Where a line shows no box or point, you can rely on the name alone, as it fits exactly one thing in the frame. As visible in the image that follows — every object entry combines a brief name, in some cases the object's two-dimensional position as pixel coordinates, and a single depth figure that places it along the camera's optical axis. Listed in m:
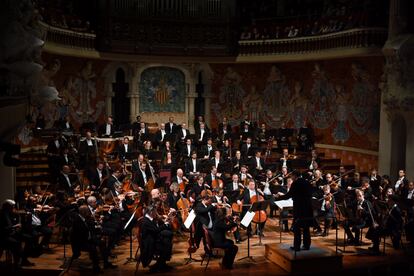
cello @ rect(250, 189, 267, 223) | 11.38
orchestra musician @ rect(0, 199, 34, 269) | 8.92
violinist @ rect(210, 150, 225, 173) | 13.93
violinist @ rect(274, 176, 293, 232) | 12.19
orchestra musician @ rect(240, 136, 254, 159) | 14.90
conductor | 9.75
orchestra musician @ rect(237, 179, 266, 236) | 11.41
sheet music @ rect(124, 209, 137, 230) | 9.83
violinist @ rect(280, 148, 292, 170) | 14.69
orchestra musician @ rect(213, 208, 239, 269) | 9.73
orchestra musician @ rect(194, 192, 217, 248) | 10.19
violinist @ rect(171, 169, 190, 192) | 12.62
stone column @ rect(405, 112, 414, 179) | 14.71
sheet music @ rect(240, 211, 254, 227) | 10.40
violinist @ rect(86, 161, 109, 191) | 12.79
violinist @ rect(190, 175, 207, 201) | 11.89
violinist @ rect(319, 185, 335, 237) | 11.71
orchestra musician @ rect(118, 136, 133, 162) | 14.36
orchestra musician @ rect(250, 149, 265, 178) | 13.81
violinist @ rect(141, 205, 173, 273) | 9.50
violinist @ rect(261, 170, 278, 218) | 12.31
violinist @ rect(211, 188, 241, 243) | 10.45
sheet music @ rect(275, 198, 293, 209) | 10.95
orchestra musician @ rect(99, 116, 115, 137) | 16.11
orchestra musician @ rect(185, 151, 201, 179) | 14.09
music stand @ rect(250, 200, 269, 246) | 10.06
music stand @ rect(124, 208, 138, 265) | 9.90
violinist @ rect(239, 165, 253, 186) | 12.87
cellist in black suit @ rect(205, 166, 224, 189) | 12.89
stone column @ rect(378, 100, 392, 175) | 15.49
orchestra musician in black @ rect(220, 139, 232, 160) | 14.91
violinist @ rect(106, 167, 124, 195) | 11.52
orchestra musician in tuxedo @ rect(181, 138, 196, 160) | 15.25
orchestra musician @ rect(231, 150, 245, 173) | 14.07
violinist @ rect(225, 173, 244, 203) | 11.81
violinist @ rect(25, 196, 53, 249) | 9.84
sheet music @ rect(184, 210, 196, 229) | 9.79
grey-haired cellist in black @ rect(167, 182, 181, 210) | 11.30
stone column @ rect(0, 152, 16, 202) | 10.71
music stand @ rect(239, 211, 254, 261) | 10.38
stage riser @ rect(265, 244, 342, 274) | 9.68
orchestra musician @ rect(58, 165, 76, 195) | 12.30
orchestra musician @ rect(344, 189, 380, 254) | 10.81
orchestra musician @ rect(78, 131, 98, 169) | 14.20
